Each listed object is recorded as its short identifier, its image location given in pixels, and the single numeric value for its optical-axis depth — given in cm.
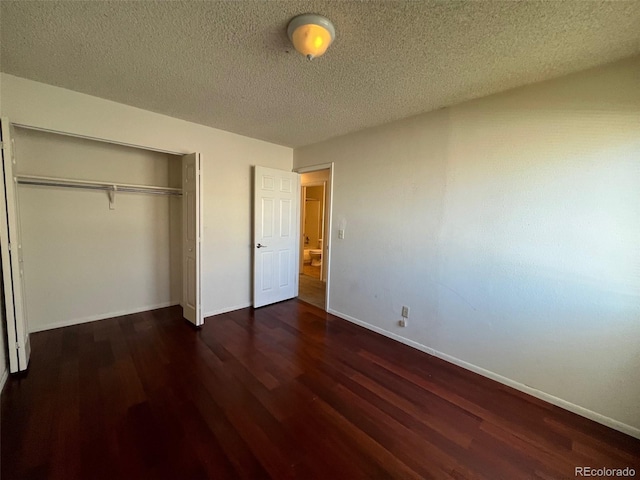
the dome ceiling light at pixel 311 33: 138
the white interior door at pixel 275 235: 366
